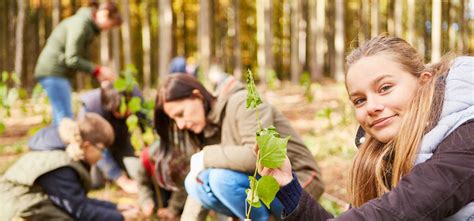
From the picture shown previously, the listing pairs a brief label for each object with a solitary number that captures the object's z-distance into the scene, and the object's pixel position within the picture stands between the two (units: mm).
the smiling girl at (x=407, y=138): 1425
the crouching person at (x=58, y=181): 3143
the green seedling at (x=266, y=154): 1460
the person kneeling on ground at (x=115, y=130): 4273
